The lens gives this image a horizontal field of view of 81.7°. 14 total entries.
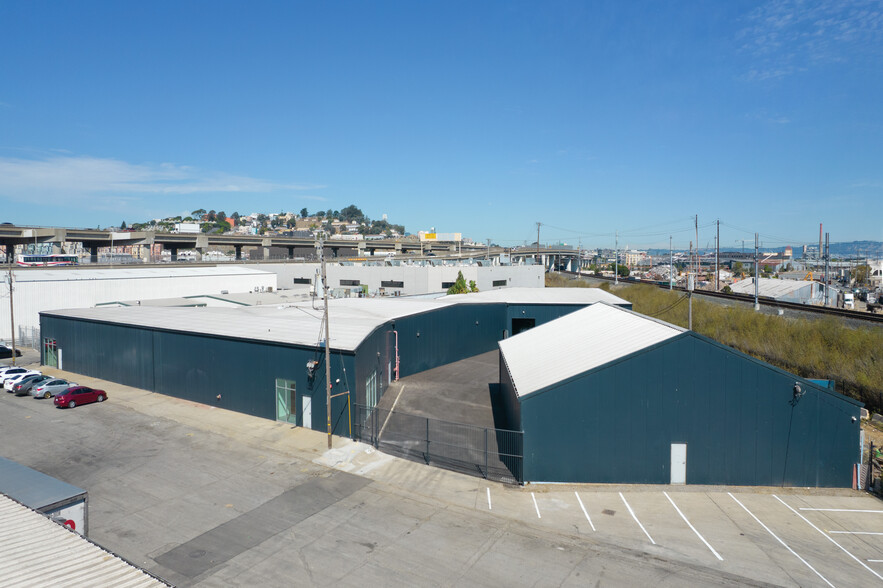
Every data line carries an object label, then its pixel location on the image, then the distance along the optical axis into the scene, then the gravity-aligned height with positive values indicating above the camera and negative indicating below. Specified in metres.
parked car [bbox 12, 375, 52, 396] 28.16 -6.69
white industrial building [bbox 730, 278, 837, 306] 66.56 -4.18
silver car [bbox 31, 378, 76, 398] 27.22 -6.69
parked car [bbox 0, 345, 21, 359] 39.09 -6.75
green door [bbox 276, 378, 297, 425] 23.70 -6.40
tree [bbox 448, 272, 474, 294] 63.44 -3.16
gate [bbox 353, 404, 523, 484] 18.56 -7.50
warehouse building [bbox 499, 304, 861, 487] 17.06 -5.45
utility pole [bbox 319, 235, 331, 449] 19.91 -4.08
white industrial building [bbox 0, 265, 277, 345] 44.56 -2.34
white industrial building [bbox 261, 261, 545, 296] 70.62 -1.94
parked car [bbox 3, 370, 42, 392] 28.58 -6.50
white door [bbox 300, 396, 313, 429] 22.95 -6.65
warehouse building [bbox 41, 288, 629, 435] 23.28 -4.77
